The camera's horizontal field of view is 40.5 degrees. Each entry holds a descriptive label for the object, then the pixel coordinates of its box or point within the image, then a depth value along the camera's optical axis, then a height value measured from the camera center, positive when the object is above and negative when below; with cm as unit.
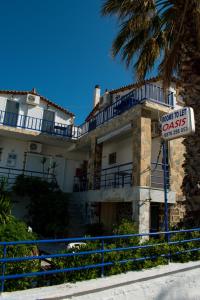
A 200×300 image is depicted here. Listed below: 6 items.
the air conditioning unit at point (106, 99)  1978 +852
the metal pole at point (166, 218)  633 +9
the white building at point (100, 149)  1207 +436
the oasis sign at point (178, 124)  643 +237
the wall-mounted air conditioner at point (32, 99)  2044 +859
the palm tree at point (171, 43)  812 +663
